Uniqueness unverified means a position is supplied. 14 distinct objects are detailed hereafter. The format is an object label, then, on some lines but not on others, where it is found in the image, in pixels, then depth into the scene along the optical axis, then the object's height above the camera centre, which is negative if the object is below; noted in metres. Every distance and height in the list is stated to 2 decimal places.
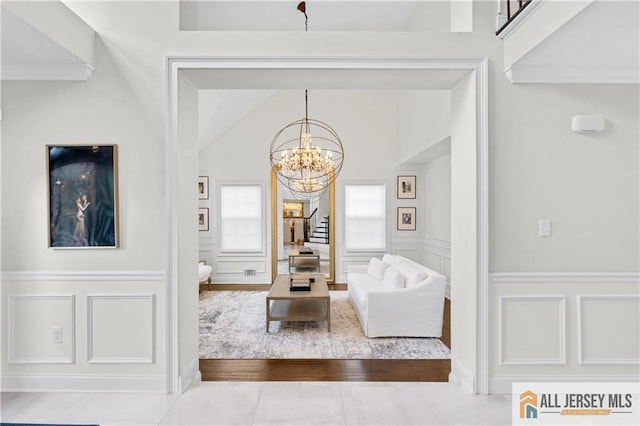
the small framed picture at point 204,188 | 7.00 +0.48
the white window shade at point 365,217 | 7.04 -0.09
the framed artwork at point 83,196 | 2.58 +0.12
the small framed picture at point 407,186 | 7.01 +0.52
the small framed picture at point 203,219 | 7.02 -0.13
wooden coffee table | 4.10 -1.19
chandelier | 5.00 +0.92
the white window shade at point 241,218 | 7.05 -0.11
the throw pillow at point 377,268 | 5.17 -0.85
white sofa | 3.90 -1.06
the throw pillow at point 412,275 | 4.04 -0.72
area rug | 3.48 -1.37
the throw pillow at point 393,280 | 4.14 -0.79
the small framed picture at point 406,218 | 7.03 -0.12
